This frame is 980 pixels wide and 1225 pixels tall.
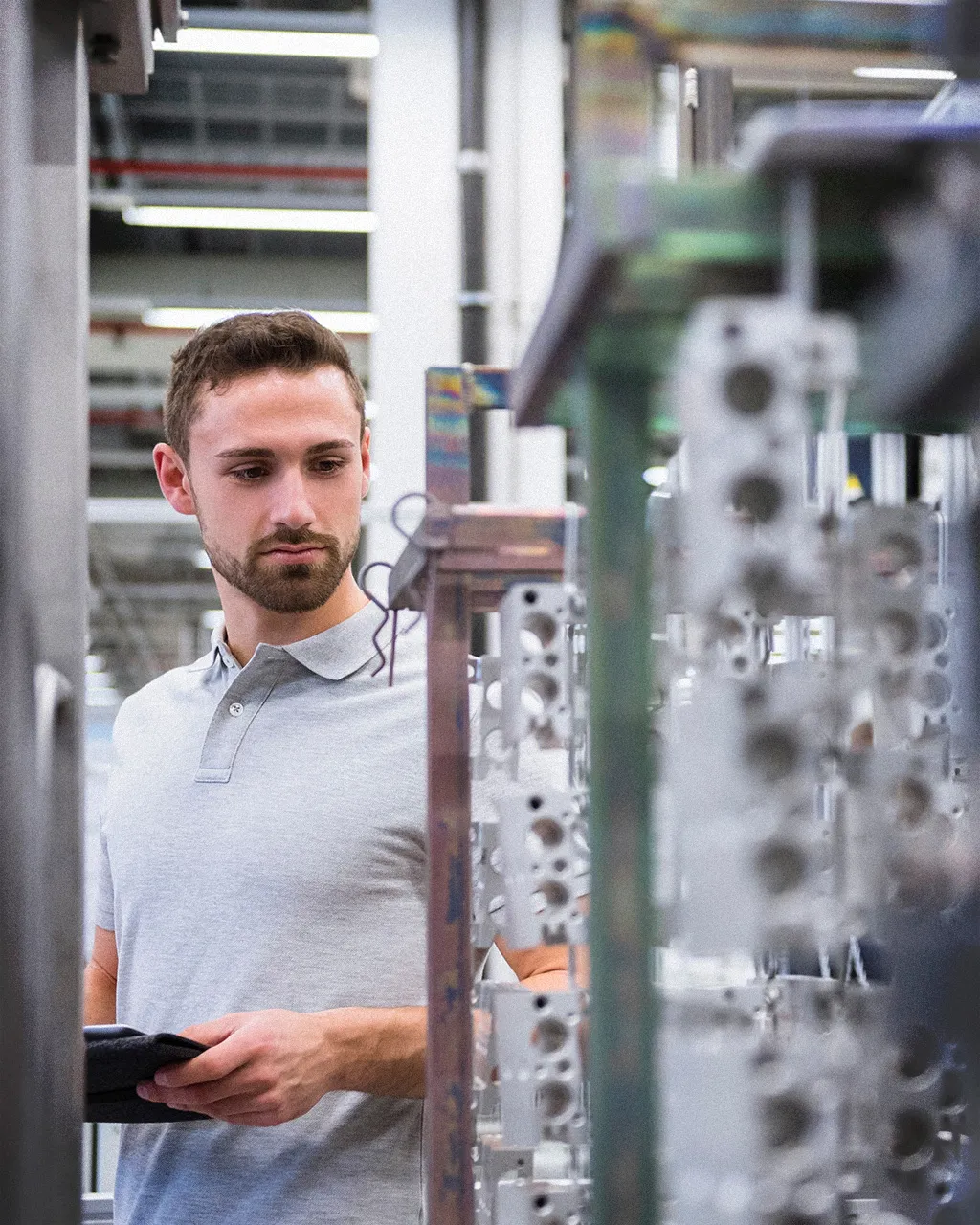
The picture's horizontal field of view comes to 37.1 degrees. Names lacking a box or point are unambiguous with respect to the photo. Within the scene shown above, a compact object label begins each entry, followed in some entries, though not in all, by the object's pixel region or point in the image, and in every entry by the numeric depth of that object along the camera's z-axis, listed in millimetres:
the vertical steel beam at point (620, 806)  888
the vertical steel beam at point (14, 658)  1087
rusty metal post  1569
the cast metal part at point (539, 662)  1359
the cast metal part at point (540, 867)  1362
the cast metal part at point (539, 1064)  1377
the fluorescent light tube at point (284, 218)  6523
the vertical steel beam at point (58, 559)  1126
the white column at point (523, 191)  4316
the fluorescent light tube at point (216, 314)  7520
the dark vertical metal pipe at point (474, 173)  4363
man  1773
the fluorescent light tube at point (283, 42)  4570
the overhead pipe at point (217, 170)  6867
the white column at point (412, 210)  4418
